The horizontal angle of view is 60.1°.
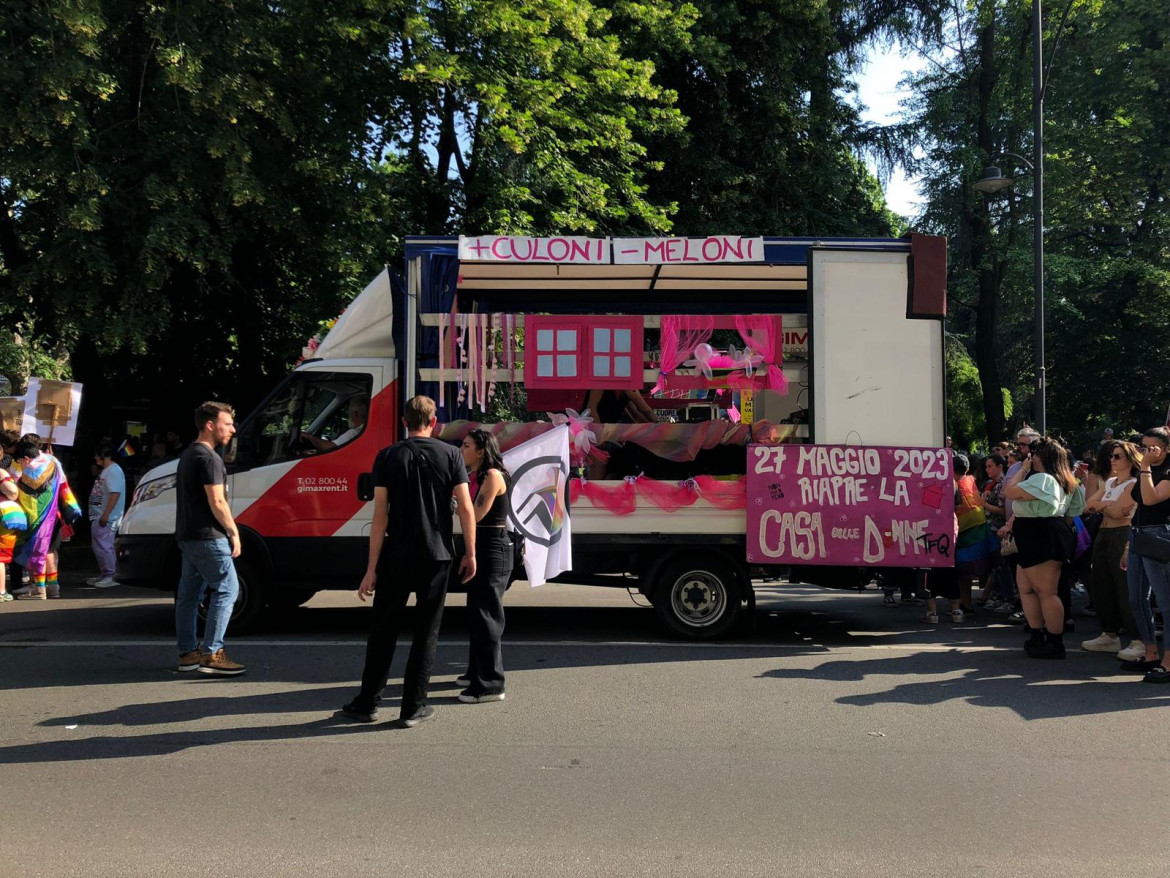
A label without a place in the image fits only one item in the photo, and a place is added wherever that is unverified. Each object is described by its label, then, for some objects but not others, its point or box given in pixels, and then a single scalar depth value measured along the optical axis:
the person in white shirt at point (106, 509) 11.60
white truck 7.85
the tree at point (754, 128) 18.05
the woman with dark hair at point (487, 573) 6.14
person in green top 7.57
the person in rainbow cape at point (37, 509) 10.63
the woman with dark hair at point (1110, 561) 7.77
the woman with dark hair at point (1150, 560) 6.80
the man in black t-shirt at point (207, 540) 6.58
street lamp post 15.50
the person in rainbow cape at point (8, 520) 10.31
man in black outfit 5.48
